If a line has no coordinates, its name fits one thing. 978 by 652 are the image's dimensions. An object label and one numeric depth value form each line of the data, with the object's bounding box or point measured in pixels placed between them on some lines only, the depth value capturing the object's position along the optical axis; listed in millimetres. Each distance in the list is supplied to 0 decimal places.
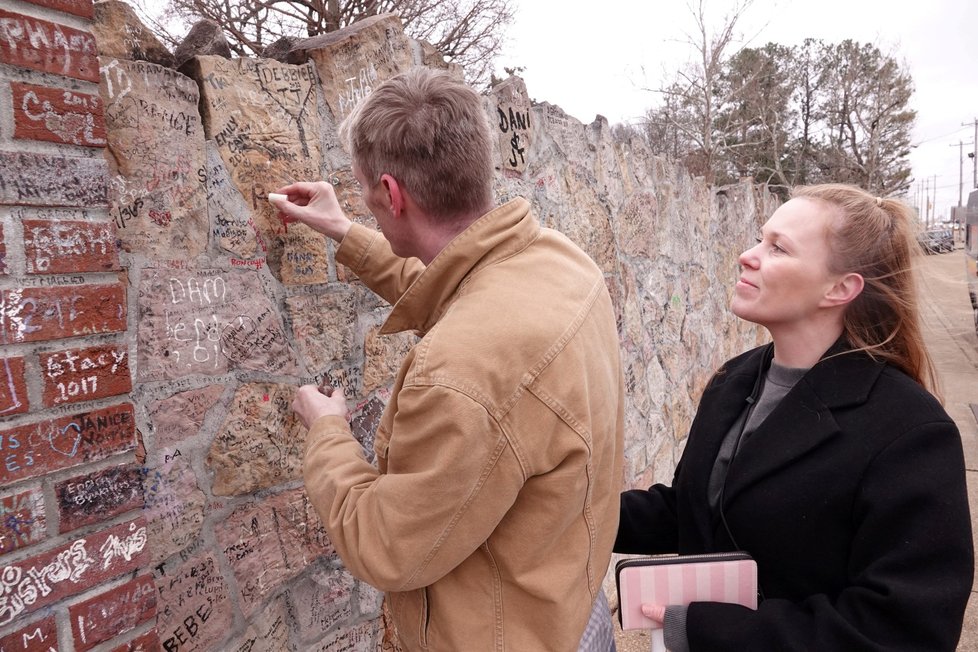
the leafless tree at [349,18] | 9609
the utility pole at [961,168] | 53753
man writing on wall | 1136
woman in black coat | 1252
